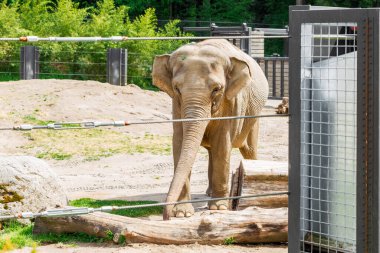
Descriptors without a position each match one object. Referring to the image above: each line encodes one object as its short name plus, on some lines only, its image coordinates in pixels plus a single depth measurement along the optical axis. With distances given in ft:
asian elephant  41.63
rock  38.60
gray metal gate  23.17
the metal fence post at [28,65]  108.84
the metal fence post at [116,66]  106.35
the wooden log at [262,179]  41.53
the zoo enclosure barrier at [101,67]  107.49
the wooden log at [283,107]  92.77
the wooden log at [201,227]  34.53
